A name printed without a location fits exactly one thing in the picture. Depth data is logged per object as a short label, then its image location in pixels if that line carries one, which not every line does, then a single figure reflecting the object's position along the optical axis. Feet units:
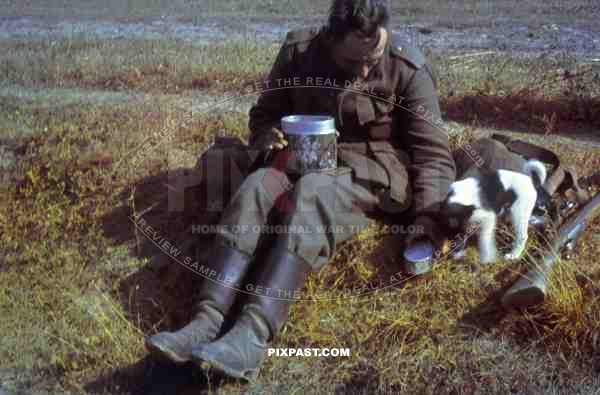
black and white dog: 10.73
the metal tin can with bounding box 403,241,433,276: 10.68
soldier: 9.40
